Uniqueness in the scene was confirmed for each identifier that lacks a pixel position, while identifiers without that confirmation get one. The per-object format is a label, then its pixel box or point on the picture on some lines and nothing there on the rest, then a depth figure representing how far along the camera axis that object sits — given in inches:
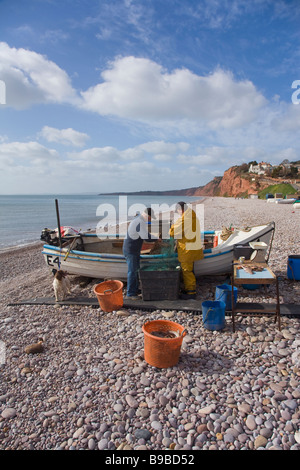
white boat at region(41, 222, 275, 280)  248.8
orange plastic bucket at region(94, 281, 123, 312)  216.2
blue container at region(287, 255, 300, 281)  258.2
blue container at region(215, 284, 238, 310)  199.7
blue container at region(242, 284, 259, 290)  240.9
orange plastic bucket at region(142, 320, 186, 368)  141.5
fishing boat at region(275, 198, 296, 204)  1571.1
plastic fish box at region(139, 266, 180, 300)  225.0
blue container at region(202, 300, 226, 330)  179.5
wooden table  173.6
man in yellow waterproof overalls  226.2
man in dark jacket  233.0
